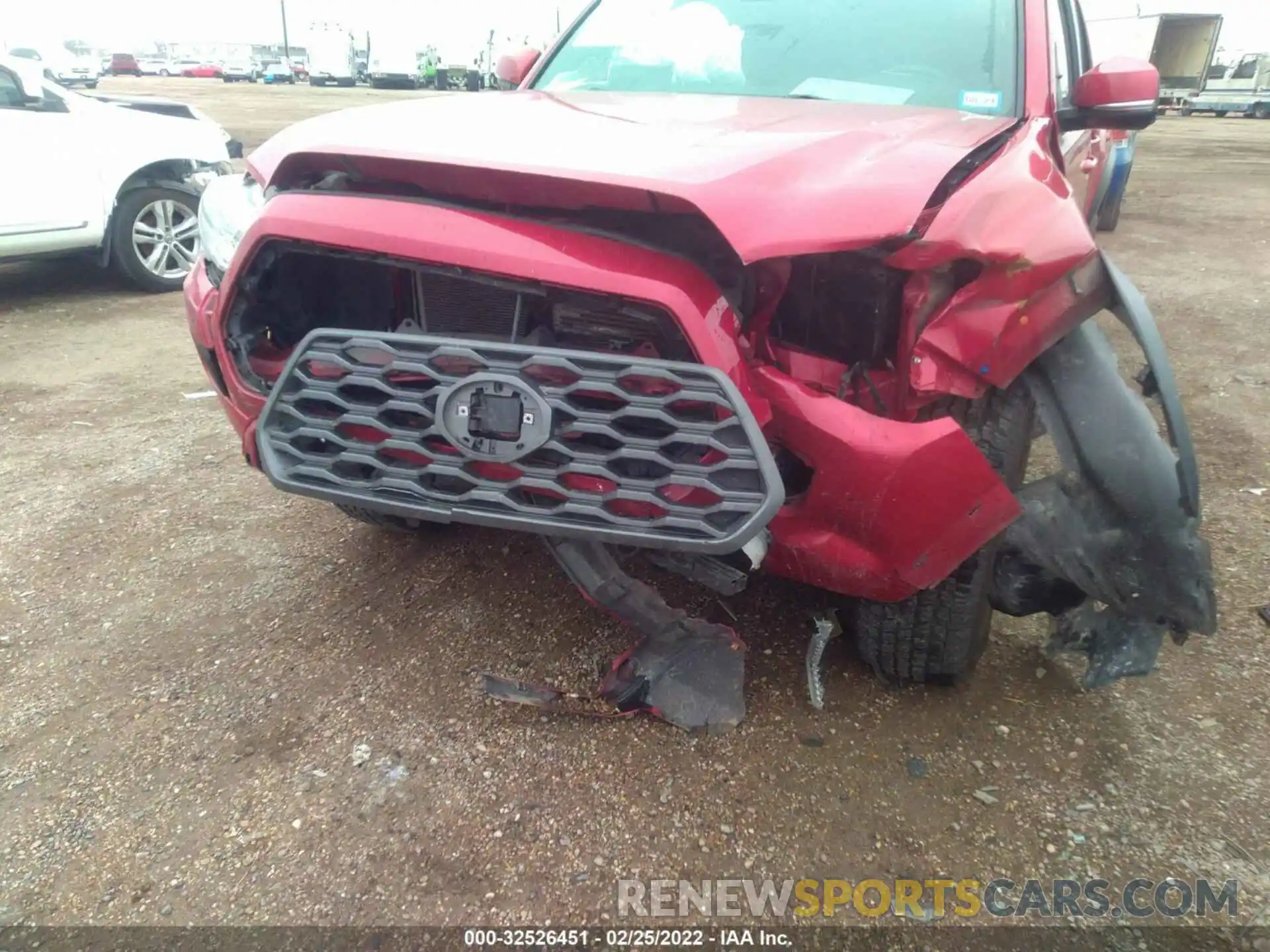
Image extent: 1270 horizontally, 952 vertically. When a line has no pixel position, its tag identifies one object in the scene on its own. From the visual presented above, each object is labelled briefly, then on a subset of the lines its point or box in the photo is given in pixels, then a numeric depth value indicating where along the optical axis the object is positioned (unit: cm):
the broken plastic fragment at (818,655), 202
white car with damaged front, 525
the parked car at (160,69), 5366
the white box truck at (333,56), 4097
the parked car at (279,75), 4878
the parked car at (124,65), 4916
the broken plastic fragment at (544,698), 209
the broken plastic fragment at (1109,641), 182
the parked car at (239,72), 5031
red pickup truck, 153
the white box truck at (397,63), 3888
